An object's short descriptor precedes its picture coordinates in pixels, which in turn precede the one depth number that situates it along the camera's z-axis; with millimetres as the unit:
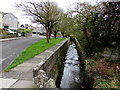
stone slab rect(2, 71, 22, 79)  3449
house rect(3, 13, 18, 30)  35046
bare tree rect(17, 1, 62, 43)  12007
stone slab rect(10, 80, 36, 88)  2837
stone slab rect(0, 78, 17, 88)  2867
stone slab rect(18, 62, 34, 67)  4617
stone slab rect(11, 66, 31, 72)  4009
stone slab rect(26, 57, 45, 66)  5111
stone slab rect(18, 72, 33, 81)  3330
